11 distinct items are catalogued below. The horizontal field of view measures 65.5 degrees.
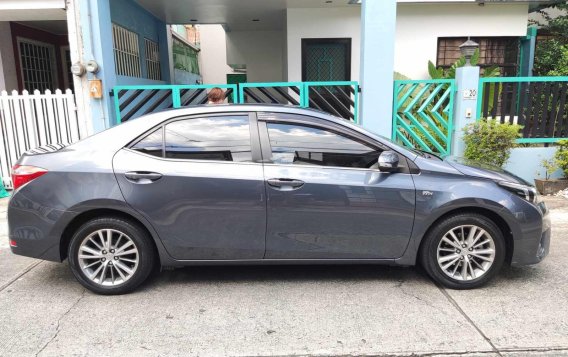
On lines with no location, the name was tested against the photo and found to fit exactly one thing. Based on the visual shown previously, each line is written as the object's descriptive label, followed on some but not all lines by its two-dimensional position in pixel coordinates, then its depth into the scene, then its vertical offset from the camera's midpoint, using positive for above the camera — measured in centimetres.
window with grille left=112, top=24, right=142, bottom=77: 891 +98
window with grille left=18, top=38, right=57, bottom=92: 1108 +89
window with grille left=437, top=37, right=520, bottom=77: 1089 +100
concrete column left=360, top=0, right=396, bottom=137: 728 +51
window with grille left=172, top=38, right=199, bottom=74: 1456 +150
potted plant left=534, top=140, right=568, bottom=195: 744 -135
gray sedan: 375 -91
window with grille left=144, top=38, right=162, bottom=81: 1111 +97
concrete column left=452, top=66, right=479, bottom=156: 749 -15
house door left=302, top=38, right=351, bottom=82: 1034 +82
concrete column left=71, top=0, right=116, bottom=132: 717 +77
